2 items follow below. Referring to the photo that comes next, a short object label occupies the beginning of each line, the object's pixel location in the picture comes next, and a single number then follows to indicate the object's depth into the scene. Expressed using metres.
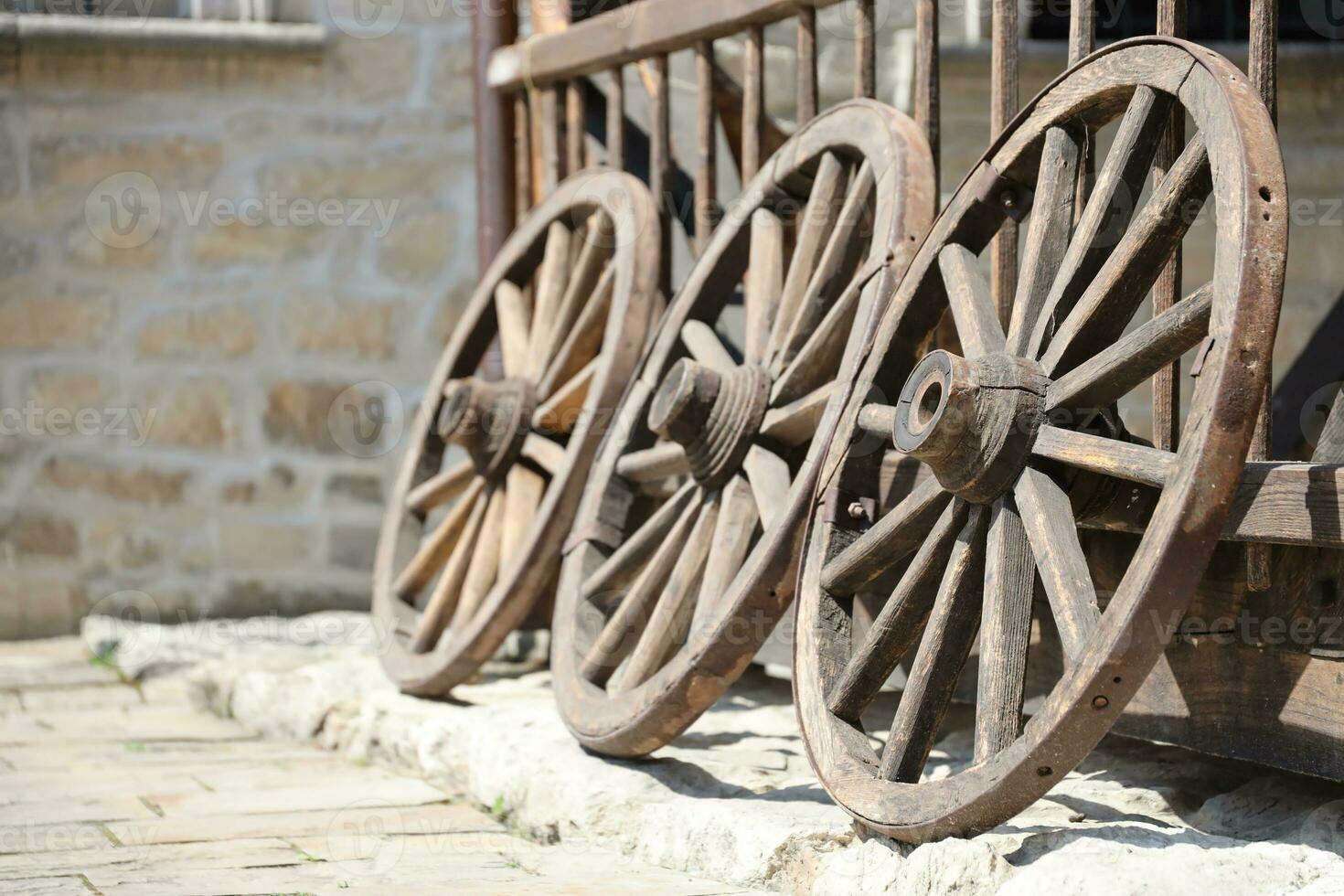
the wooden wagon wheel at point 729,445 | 2.77
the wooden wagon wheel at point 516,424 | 3.62
